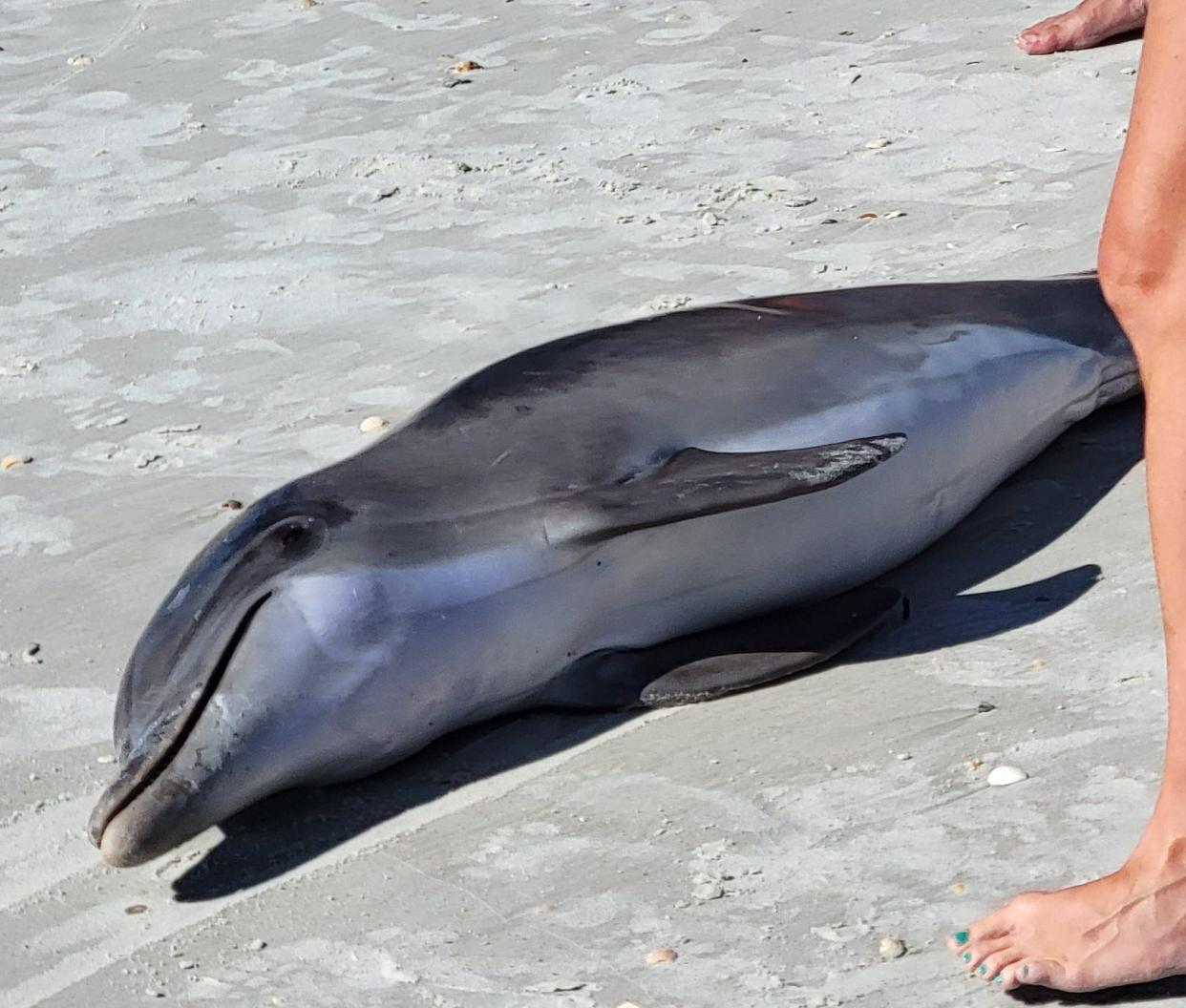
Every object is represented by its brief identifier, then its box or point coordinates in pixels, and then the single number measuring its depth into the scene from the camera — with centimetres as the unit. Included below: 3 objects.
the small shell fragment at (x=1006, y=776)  665
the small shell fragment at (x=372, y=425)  1016
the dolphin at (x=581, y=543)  708
